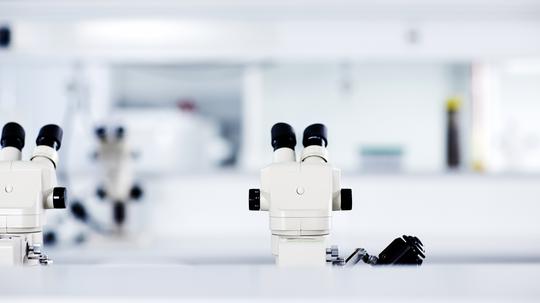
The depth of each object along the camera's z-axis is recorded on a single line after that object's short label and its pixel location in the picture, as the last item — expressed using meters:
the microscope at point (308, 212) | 1.84
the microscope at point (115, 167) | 3.74
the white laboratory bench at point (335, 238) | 1.57
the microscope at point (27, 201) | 1.84
